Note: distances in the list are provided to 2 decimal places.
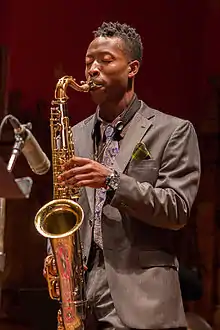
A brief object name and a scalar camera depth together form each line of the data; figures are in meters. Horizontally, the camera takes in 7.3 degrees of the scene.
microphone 5.00
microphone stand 4.74
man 5.06
